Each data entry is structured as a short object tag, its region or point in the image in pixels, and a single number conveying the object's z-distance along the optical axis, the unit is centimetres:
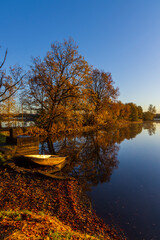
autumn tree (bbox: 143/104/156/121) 10919
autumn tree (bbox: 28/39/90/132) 2480
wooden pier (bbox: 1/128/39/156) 1217
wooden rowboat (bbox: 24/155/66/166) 956
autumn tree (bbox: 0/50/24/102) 2343
